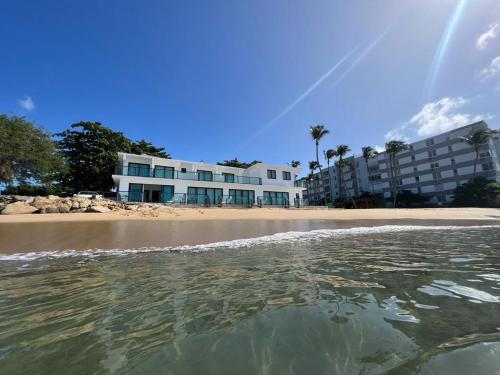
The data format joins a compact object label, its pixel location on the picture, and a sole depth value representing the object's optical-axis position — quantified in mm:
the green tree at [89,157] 32219
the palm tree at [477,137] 48681
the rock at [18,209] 16142
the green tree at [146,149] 38781
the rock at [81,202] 18172
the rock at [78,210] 17109
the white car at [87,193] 26859
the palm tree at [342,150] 54375
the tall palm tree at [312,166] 71075
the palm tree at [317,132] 48062
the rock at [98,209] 17141
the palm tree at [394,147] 57750
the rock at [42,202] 17250
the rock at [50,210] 16638
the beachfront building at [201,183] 27188
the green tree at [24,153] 19328
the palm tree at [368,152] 63247
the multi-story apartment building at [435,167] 52688
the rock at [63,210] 16788
